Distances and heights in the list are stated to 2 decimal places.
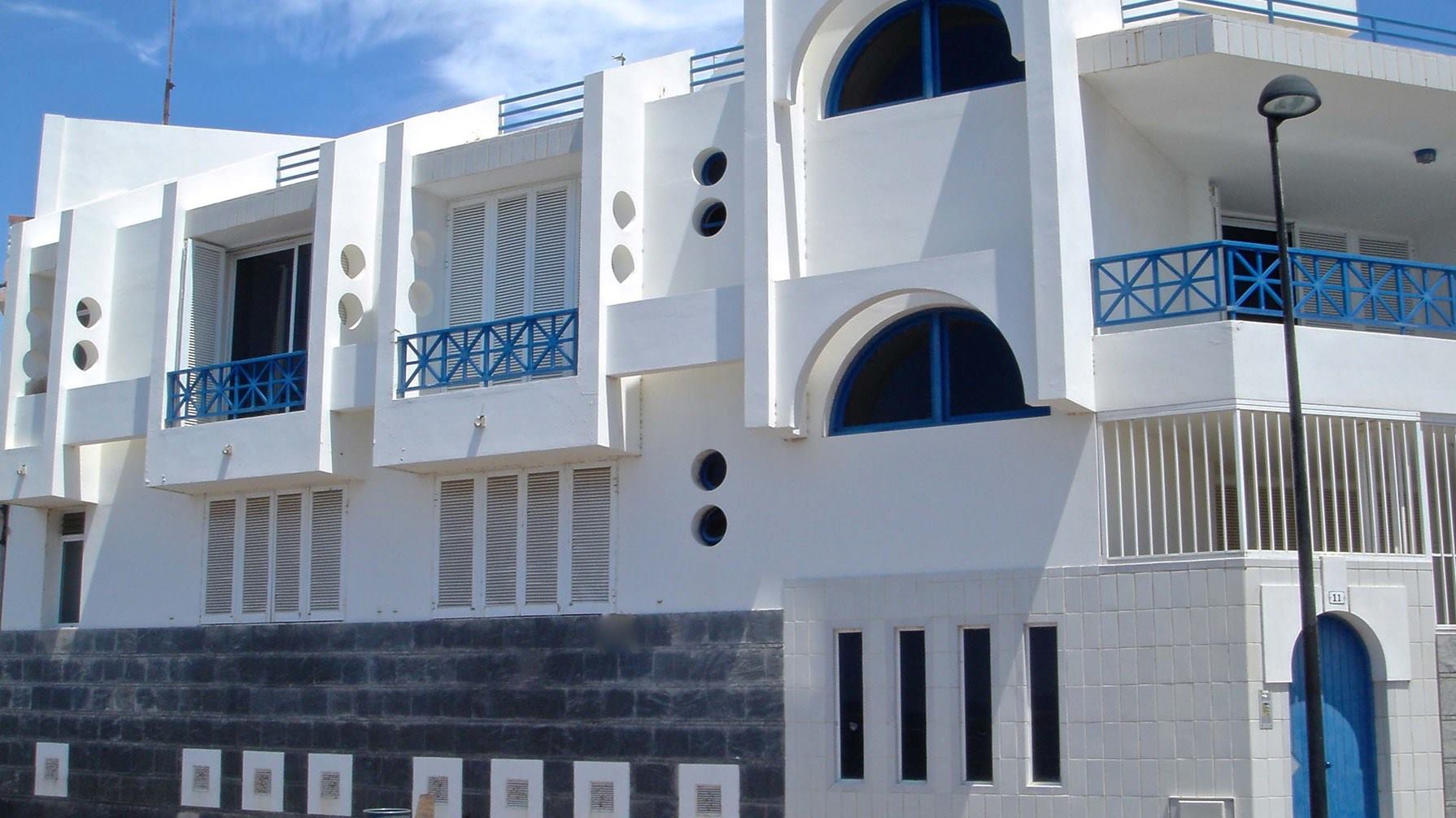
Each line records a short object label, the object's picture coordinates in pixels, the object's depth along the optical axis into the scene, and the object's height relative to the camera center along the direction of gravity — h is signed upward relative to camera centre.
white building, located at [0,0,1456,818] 16.05 +2.80
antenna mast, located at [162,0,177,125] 32.59 +11.52
